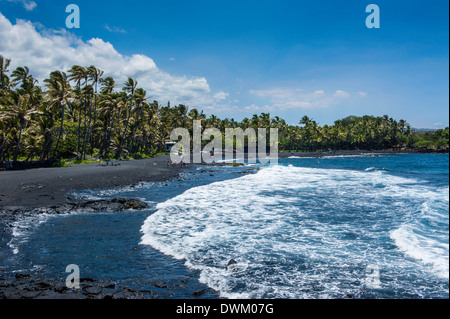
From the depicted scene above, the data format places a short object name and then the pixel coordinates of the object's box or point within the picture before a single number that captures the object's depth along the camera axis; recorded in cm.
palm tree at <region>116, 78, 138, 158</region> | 5822
